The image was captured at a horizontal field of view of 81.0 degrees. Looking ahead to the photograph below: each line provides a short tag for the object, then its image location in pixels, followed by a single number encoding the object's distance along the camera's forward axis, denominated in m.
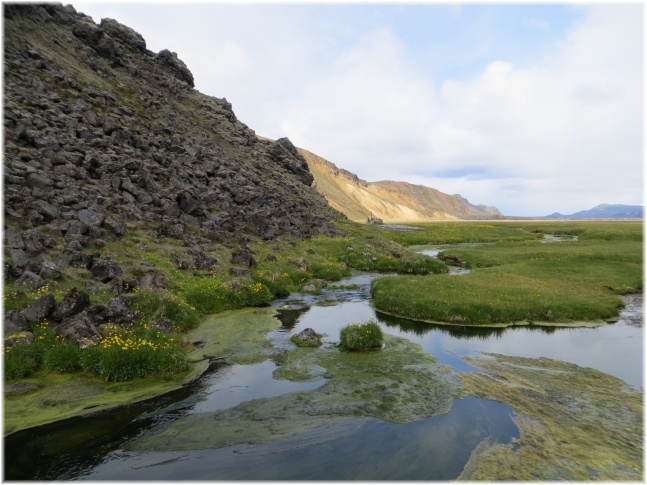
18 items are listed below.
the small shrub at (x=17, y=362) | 15.95
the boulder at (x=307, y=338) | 23.16
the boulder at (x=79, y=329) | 17.94
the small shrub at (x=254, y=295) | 31.73
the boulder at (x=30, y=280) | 20.85
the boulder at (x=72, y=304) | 19.12
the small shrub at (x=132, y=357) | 17.11
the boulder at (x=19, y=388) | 15.16
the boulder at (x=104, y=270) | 24.77
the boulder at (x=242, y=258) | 38.69
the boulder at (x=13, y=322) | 17.44
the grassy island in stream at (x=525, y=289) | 29.45
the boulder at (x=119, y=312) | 20.61
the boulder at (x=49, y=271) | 22.09
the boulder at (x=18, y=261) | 21.55
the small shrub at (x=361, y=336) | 22.56
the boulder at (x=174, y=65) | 84.88
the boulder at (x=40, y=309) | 18.33
